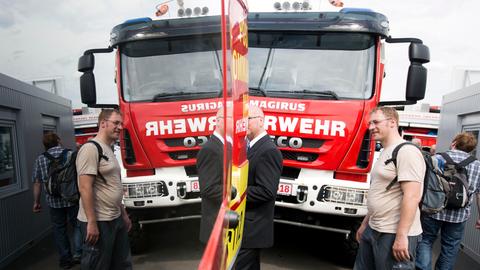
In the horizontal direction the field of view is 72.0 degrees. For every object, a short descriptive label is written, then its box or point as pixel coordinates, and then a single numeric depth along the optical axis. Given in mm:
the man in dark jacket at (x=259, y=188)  2361
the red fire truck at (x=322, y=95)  3354
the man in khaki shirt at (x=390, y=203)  2154
